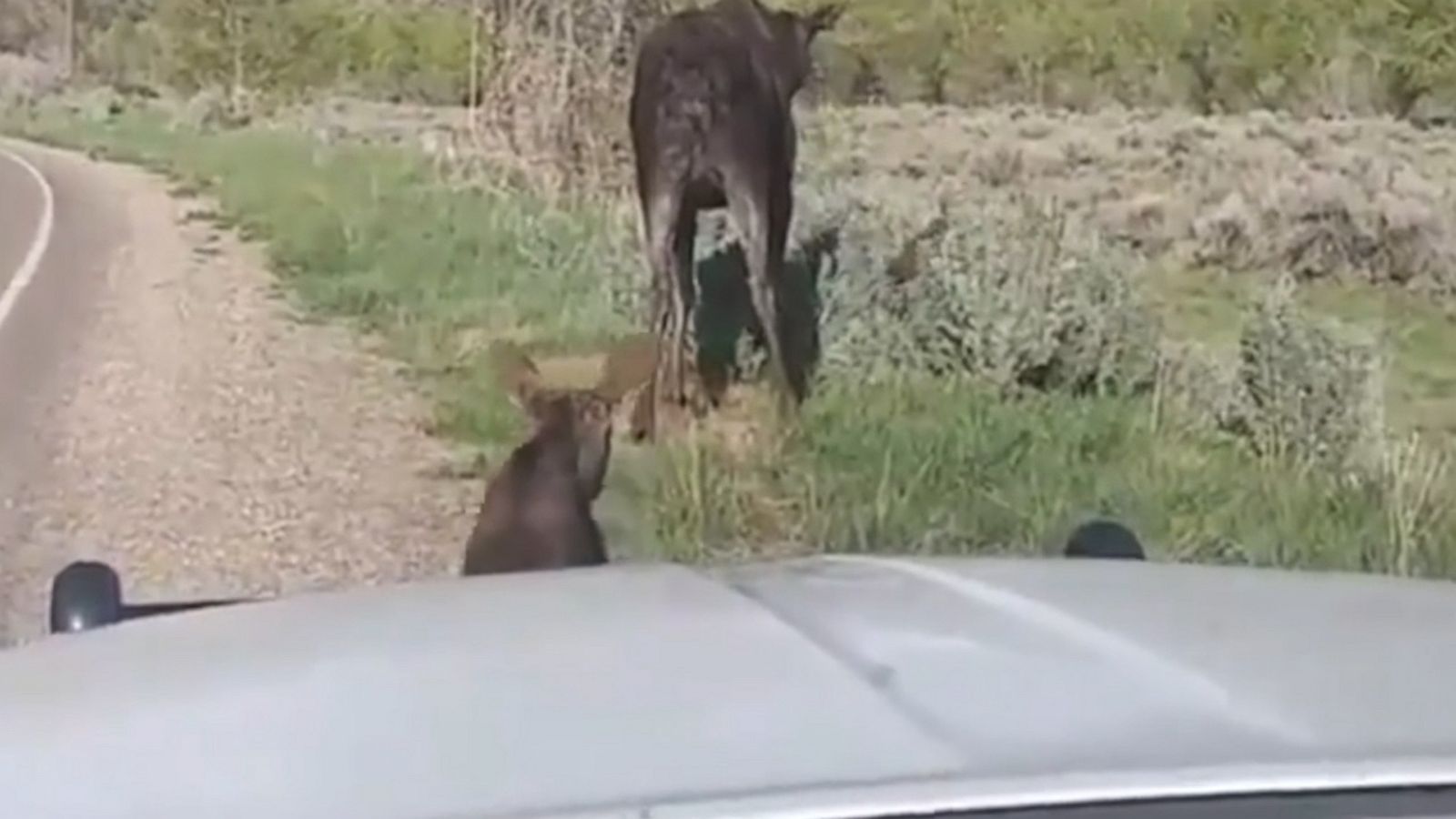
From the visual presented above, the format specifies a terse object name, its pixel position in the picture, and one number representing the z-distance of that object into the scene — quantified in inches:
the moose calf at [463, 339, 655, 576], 205.5
